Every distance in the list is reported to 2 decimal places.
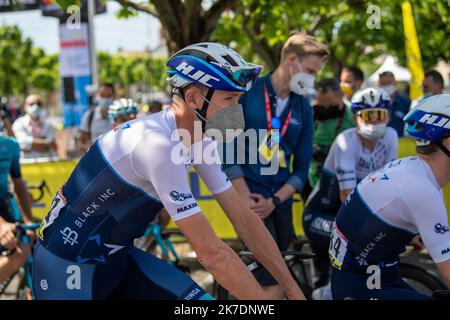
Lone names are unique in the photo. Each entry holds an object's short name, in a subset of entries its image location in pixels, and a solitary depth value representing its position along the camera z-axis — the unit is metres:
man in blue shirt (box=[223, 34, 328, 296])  4.55
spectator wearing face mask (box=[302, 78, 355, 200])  6.62
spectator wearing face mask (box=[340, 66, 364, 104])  8.30
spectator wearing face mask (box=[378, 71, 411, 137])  8.27
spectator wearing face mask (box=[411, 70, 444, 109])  8.53
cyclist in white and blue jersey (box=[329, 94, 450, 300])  2.84
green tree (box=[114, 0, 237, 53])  7.55
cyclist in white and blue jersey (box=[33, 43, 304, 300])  2.47
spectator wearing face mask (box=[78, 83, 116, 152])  8.28
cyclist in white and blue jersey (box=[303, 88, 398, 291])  4.82
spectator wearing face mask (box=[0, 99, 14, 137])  5.85
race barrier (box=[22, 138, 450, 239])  7.59
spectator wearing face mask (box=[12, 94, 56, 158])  10.13
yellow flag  9.59
